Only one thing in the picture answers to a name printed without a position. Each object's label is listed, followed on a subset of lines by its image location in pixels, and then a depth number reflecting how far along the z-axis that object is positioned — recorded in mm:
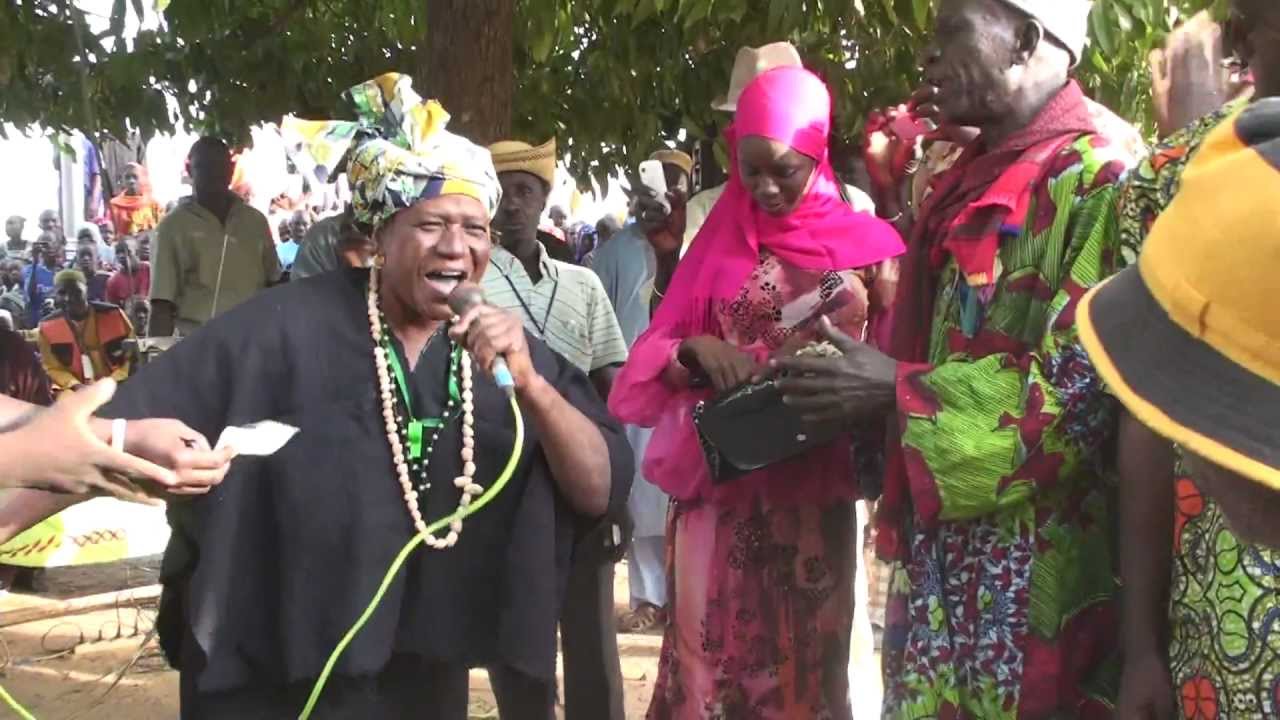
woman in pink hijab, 3180
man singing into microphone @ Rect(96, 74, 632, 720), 2445
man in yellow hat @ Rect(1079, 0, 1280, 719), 991
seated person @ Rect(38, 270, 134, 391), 8344
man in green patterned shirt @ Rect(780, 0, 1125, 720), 2178
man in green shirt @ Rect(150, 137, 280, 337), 7234
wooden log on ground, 6369
